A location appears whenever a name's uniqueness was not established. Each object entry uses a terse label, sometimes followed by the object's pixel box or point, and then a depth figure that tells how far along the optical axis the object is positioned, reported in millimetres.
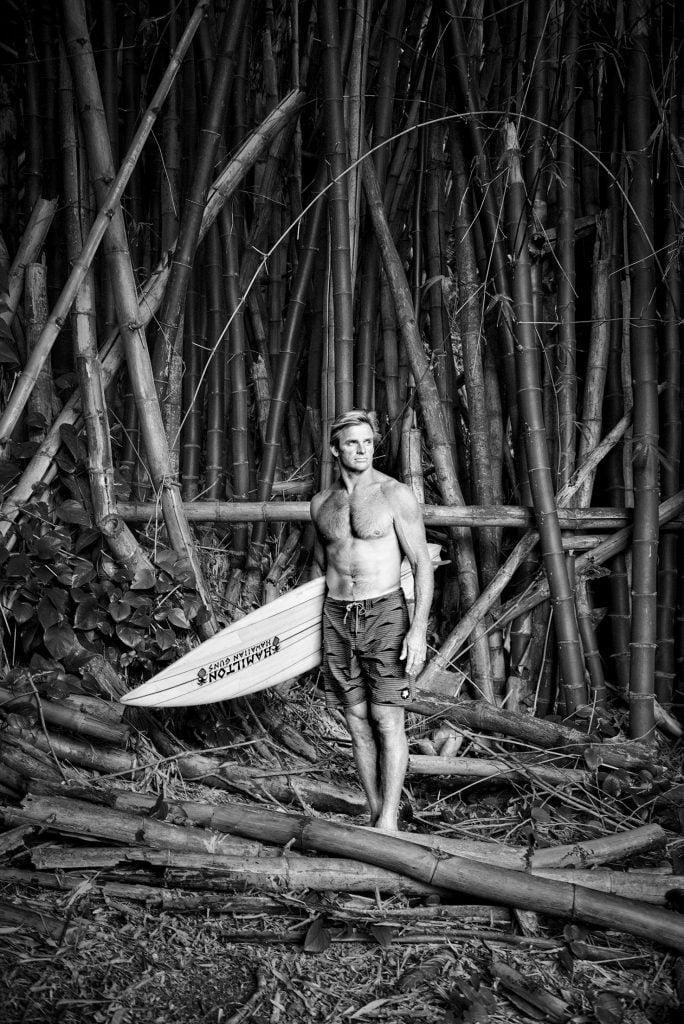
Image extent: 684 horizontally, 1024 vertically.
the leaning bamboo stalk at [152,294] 3518
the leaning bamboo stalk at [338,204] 3490
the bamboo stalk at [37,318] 3719
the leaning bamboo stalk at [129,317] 3447
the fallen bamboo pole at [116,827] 2523
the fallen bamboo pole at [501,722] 3381
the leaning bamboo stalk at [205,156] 3598
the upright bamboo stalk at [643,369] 3551
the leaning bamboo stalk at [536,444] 3561
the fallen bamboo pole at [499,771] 3236
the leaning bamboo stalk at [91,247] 3406
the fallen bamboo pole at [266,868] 2434
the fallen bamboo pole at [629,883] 2482
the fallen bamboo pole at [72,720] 3107
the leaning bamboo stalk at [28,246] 3775
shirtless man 2689
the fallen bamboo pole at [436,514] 3496
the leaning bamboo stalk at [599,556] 3682
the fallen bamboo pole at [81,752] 3113
